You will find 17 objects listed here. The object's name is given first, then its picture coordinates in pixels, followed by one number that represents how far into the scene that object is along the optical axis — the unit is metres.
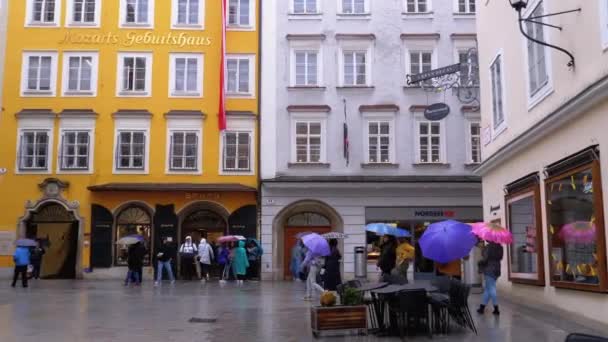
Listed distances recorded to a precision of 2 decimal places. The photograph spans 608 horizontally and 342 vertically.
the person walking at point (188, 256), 26.91
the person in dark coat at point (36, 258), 27.73
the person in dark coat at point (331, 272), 16.80
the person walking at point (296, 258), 25.59
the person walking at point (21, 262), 22.84
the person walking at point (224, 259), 26.97
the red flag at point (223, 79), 28.73
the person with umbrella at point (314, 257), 15.24
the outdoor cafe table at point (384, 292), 10.69
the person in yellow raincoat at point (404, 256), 14.45
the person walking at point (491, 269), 13.79
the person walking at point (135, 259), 24.63
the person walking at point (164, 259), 24.48
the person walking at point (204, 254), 26.69
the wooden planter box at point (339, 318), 10.58
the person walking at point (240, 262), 26.02
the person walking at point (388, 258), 15.29
